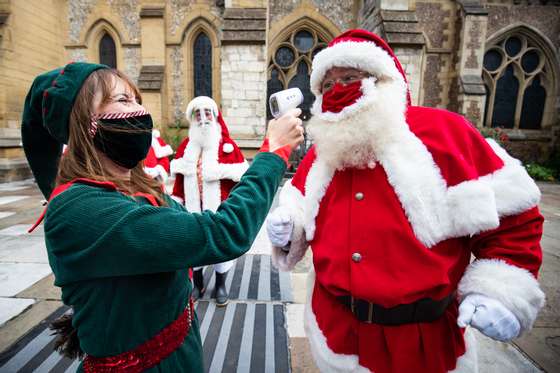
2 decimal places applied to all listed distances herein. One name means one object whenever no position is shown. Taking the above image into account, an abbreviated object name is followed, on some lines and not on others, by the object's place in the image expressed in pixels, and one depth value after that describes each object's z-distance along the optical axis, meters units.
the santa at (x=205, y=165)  3.34
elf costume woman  0.83
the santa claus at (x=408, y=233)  1.13
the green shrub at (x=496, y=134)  10.98
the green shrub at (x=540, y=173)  10.81
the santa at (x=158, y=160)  4.79
